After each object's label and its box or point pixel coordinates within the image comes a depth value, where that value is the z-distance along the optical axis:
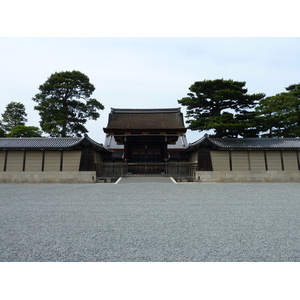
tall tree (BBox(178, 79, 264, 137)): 16.80
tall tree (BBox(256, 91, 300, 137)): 20.30
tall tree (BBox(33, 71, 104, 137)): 22.30
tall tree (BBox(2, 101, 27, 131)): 25.78
